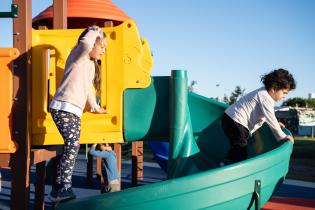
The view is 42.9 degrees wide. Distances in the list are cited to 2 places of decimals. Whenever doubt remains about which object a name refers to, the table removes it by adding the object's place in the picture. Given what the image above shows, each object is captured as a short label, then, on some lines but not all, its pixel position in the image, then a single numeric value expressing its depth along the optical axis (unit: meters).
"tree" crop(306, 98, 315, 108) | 46.46
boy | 3.34
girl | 2.57
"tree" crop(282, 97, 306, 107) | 47.69
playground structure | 2.75
